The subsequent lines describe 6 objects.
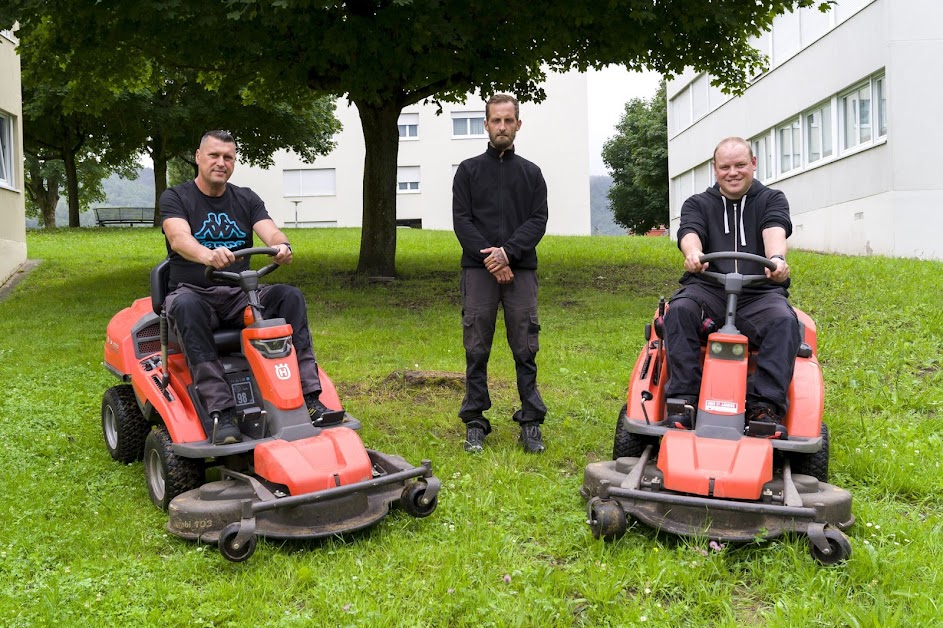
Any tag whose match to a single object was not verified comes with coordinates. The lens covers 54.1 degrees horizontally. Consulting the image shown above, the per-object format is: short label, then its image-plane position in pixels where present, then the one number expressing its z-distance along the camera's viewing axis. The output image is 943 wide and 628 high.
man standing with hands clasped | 5.41
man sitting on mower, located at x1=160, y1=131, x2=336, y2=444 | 4.46
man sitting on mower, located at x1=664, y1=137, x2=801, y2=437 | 4.36
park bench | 44.54
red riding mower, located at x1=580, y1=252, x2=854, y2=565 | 3.75
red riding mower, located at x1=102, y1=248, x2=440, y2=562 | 3.94
